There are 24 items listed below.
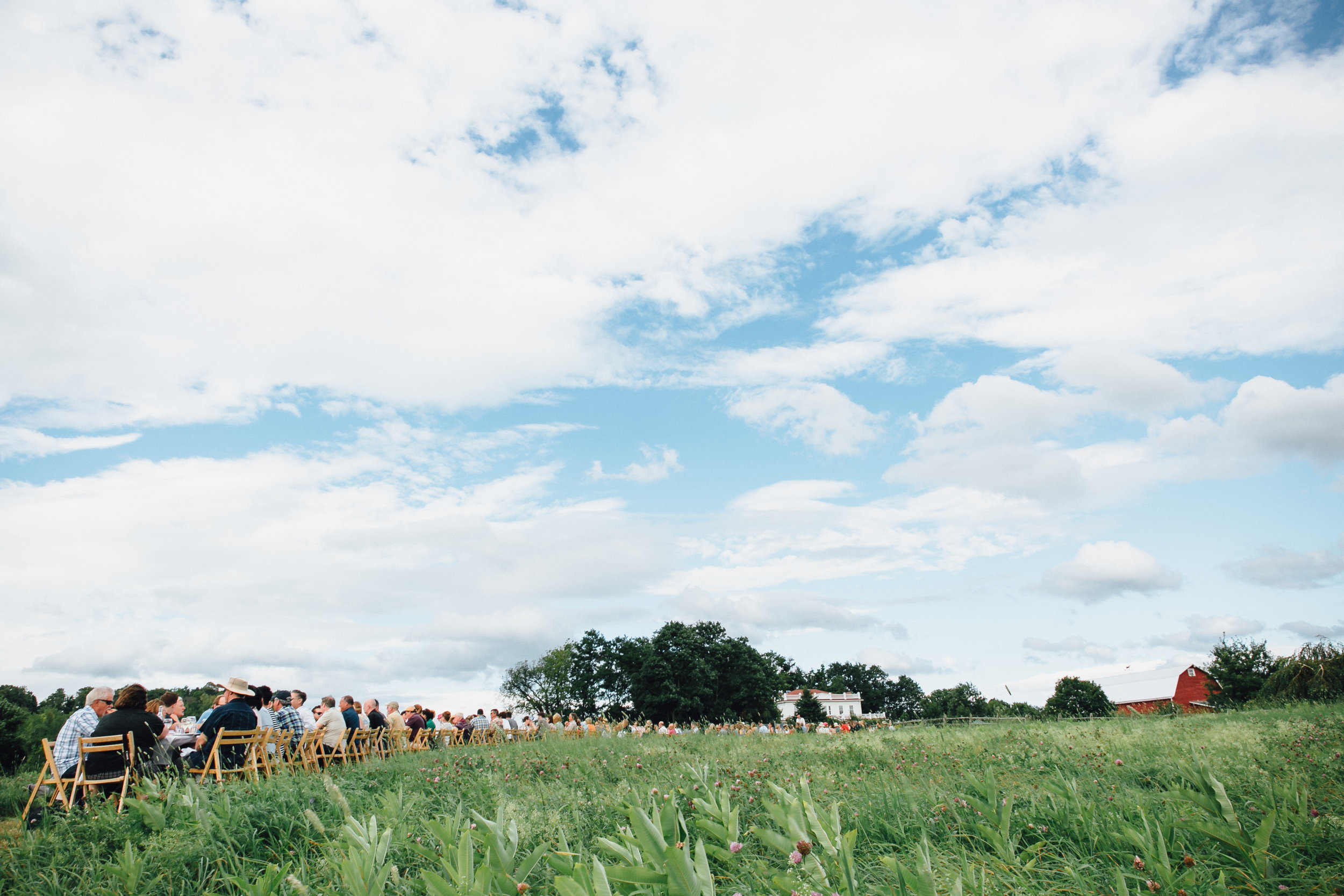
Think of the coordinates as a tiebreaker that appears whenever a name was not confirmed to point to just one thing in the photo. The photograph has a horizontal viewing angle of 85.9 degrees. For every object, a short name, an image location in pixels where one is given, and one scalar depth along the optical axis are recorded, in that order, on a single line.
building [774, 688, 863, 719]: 119.00
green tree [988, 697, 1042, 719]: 79.75
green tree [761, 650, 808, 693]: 67.31
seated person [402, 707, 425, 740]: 16.61
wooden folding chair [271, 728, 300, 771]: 8.99
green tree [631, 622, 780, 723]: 55.94
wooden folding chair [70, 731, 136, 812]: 7.19
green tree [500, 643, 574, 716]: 70.38
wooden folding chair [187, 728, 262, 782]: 7.82
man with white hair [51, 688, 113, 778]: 7.68
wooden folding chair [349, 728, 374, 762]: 11.35
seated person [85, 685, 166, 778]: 7.44
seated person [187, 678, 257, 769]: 8.76
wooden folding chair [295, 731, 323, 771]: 9.53
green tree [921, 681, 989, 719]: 96.81
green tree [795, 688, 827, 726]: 90.99
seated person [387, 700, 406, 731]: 14.83
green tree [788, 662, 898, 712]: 125.12
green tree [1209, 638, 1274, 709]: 33.94
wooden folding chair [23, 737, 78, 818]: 7.01
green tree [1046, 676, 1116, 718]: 58.12
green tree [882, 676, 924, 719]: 119.62
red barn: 58.34
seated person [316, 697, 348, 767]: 10.54
